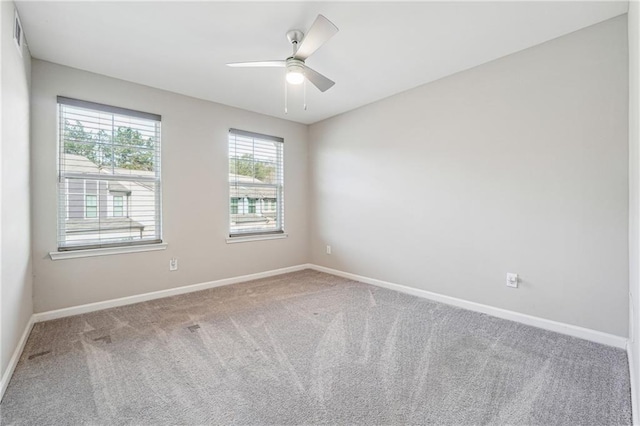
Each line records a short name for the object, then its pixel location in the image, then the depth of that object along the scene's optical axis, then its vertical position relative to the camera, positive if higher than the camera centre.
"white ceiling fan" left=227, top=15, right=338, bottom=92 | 1.91 +1.21
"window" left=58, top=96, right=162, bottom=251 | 2.82 +0.39
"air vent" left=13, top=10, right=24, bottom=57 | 1.99 +1.31
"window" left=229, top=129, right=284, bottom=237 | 4.00 +0.43
